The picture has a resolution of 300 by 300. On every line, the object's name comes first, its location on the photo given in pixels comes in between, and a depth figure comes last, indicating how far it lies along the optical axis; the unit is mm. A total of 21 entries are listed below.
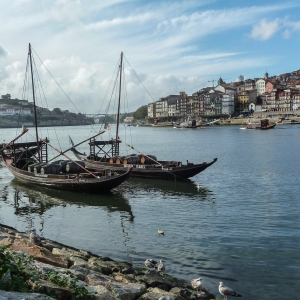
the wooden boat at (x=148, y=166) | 33219
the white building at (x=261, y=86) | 192875
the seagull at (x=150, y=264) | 13211
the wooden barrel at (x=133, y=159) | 36656
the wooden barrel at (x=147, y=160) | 36344
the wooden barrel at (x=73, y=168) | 31328
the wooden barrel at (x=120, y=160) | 37219
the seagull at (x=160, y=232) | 17525
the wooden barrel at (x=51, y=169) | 30391
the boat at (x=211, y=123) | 179250
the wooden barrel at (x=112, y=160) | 37969
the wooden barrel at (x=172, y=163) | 35169
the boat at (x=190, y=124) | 167875
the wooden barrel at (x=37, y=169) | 30969
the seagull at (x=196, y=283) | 11238
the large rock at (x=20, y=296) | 7336
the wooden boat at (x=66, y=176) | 27219
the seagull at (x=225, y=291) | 10875
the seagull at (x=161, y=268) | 12789
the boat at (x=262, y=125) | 129500
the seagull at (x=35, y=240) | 14088
